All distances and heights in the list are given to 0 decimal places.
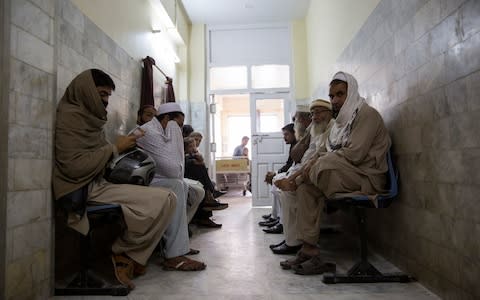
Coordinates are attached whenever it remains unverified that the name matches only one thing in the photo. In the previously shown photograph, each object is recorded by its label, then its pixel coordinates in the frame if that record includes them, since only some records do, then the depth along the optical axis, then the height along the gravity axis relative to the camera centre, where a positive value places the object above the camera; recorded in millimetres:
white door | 6453 +309
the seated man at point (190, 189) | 3529 -258
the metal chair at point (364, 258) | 2059 -594
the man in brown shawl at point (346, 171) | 2152 -55
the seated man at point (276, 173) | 4055 -163
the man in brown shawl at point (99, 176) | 1947 -58
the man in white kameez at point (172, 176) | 2447 -87
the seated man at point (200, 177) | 4281 -158
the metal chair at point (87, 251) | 1917 -497
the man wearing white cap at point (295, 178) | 2444 -106
